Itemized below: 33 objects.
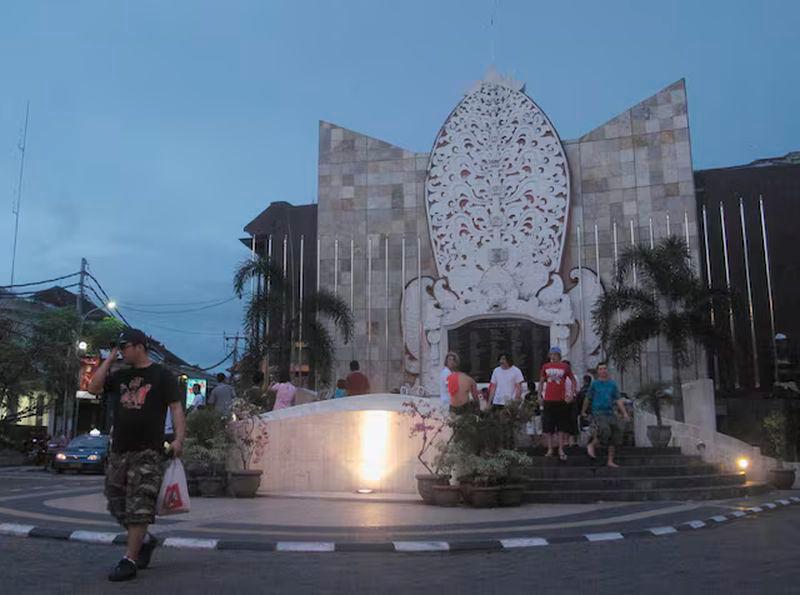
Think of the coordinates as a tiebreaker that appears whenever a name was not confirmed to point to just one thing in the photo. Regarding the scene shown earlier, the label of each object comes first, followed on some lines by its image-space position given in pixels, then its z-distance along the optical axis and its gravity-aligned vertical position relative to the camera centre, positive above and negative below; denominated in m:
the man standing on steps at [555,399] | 11.82 +0.62
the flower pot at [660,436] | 13.83 +0.06
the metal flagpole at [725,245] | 23.55 +5.85
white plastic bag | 5.41 -0.34
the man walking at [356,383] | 14.88 +1.10
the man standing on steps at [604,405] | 11.78 +0.52
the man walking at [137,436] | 5.29 +0.05
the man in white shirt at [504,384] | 12.23 +0.89
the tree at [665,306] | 18.06 +3.17
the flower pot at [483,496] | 10.16 -0.71
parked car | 21.41 -0.37
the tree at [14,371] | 26.27 +2.46
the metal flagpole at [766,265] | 23.16 +5.16
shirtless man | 10.99 +0.73
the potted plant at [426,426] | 12.11 +0.22
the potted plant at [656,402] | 13.84 +0.74
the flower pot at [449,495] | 10.50 -0.72
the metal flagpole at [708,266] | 21.97 +5.21
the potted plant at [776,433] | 16.45 +0.12
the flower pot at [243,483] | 12.01 -0.62
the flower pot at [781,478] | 14.45 -0.72
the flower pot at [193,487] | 11.97 -0.67
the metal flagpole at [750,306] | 22.64 +3.88
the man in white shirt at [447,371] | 11.57 +1.06
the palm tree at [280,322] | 22.11 +3.40
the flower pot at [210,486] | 11.94 -0.65
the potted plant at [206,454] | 11.96 -0.17
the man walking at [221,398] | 13.07 +0.75
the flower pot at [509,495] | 10.34 -0.71
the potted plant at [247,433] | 12.64 +0.15
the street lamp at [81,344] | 29.52 +3.76
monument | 22.61 +6.26
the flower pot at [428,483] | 10.79 -0.57
